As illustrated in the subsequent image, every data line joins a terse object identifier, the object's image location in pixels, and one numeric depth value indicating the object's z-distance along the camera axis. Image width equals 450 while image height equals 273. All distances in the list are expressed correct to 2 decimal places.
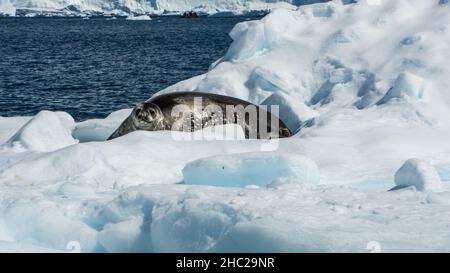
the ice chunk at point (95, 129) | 19.45
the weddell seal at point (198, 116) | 17.02
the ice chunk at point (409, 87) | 17.97
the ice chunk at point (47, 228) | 9.53
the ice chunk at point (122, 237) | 9.27
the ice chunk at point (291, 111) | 18.52
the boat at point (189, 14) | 192.40
